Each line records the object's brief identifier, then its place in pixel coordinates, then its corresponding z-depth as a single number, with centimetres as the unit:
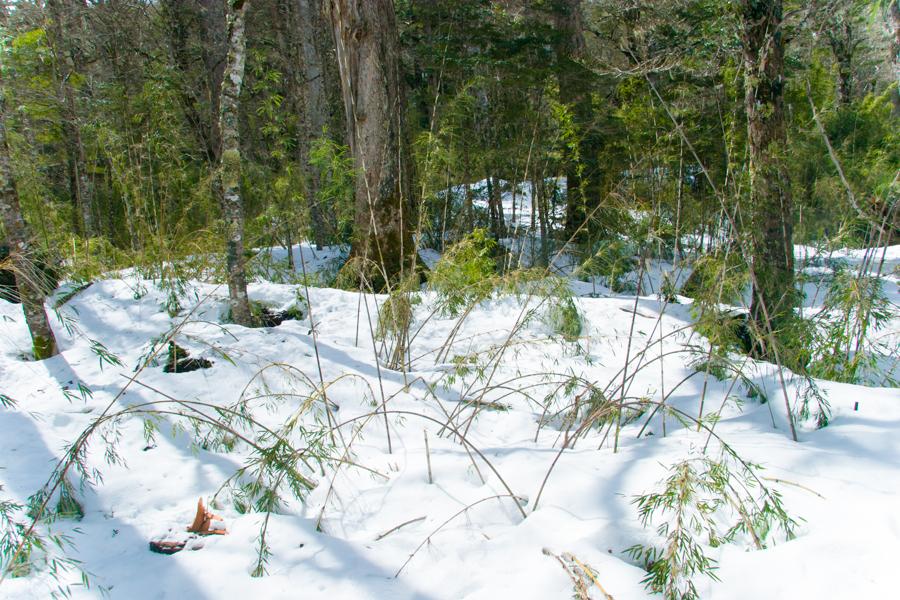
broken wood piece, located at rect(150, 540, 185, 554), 169
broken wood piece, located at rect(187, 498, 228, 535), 179
